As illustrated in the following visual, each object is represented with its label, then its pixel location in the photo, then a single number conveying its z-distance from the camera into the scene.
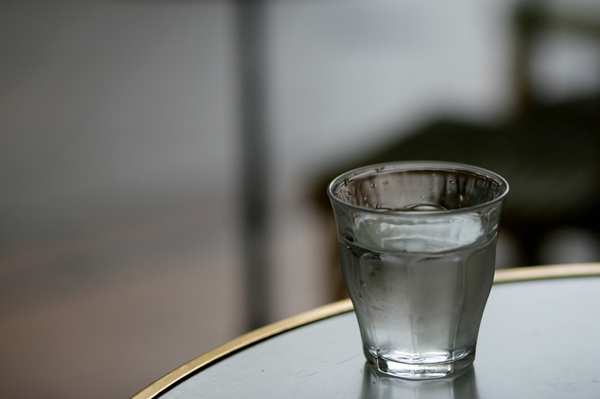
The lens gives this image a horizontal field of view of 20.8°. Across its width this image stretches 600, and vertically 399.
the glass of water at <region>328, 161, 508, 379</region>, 0.74
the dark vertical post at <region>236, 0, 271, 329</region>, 2.05
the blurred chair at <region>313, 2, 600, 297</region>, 1.52
